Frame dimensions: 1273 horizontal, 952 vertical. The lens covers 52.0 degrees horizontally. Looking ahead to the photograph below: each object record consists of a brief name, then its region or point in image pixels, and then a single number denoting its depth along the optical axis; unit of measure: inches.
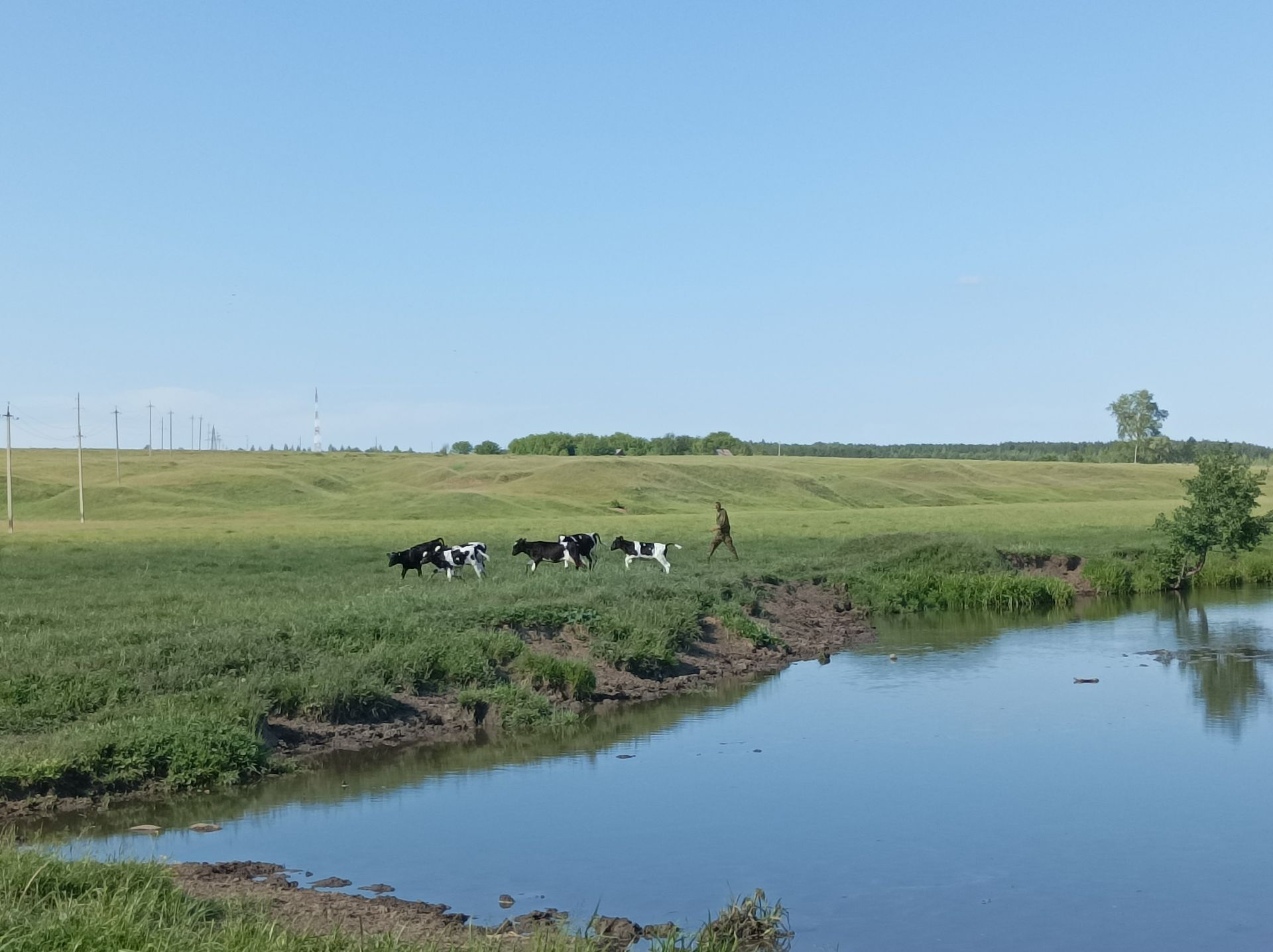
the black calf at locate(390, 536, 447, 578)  1245.1
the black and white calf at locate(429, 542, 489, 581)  1232.8
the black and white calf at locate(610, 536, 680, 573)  1302.9
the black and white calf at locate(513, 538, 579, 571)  1264.8
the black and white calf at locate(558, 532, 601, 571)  1298.0
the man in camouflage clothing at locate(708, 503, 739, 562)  1374.3
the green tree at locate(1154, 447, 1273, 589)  1296.8
